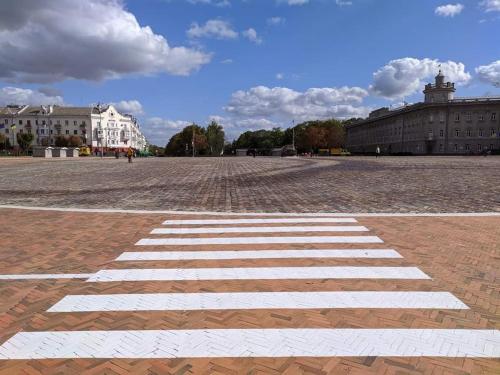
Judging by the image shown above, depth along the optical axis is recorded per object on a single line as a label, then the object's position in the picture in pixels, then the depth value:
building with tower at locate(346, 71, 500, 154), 86.44
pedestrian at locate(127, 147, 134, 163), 46.46
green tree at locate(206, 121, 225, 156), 121.12
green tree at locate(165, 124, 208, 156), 112.94
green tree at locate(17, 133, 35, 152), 86.11
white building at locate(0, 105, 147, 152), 114.38
